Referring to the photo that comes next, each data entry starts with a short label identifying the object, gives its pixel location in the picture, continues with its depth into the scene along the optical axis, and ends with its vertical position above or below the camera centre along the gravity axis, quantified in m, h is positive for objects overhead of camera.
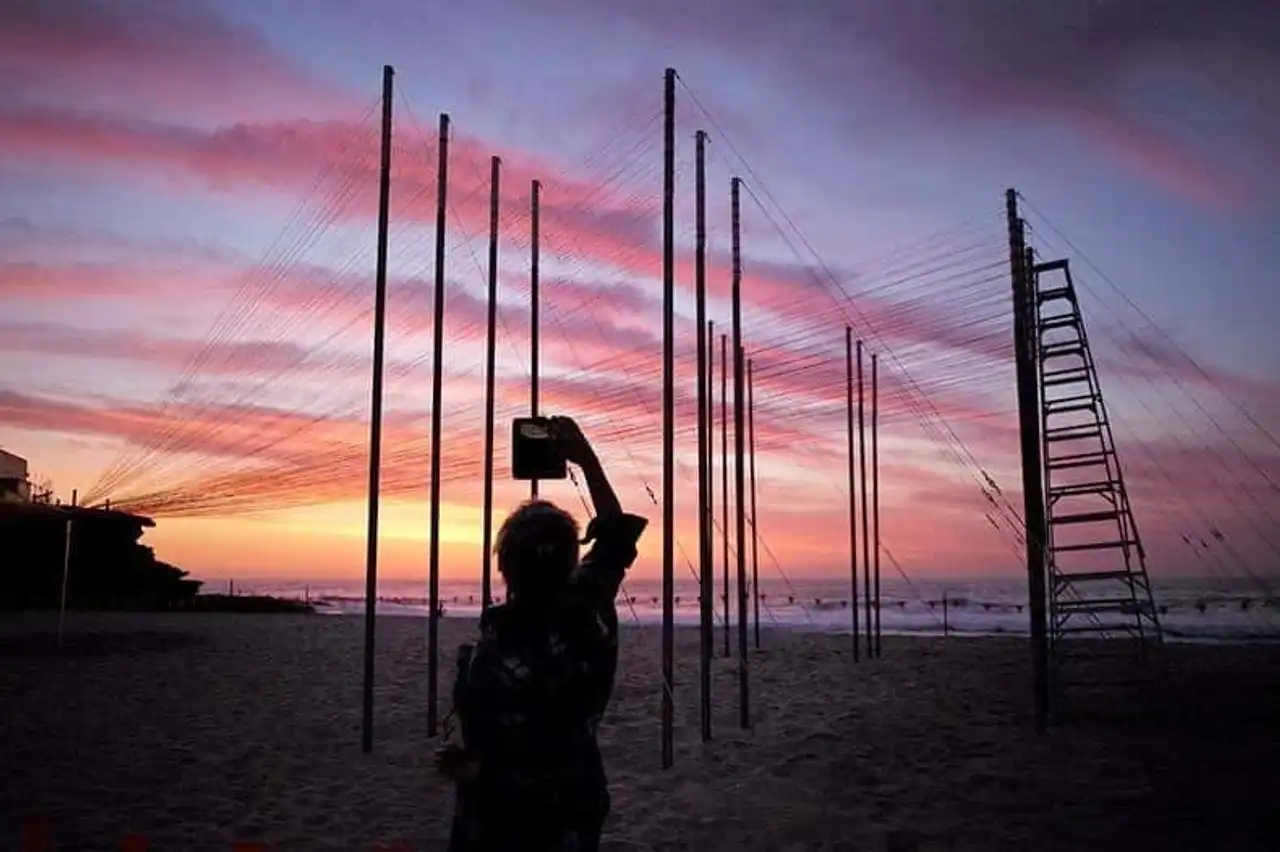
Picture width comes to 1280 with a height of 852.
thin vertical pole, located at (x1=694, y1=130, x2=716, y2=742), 14.16 +1.65
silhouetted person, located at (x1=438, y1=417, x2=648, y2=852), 3.00 -0.35
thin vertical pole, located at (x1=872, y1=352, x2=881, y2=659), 28.53 +3.13
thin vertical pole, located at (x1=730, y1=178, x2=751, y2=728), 16.03 +2.72
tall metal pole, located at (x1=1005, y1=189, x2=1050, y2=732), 15.78 +2.15
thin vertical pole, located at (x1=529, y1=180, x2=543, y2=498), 17.12 +5.39
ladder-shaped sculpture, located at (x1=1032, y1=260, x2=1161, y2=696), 16.98 +1.63
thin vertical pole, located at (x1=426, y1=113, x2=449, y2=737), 15.84 +1.76
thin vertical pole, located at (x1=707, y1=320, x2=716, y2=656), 14.32 +2.04
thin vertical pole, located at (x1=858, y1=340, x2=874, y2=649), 27.30 +3.39
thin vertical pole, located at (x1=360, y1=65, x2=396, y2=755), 14.90 +1.73
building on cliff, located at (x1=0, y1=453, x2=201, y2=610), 55.69 +1.17
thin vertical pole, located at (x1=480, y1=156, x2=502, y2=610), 16.75 +3.63
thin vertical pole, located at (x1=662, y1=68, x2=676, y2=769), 13.30 +1.67
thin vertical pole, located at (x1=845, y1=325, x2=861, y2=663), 26.33 +3.13
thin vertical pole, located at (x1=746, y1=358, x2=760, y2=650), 28.81 +3.77
